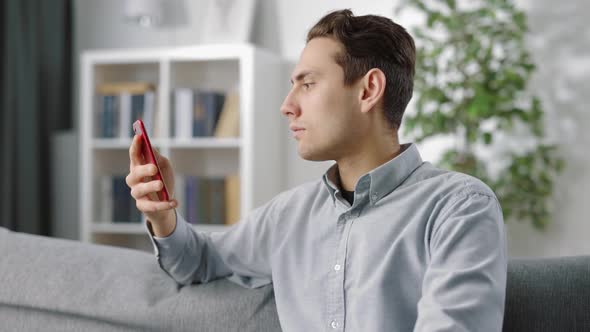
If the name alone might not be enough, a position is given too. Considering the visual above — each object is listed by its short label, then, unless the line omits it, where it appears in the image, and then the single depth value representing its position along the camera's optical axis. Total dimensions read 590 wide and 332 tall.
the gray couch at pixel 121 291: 1.27
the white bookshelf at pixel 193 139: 3.62
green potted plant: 3.11
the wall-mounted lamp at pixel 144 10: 3.82
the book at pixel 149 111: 3.79
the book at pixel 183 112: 3.74
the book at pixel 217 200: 3.74
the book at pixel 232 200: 3.71
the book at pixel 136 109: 3.80
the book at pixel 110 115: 3.85
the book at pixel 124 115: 3.83
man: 1.08
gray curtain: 3.83
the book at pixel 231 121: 3.71
